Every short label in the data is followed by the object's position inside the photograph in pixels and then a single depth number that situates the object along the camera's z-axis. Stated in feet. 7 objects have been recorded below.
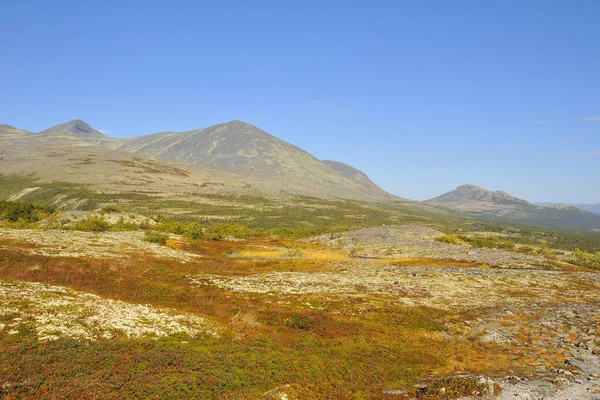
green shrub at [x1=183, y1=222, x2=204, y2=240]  260.83
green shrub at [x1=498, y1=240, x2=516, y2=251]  289.45
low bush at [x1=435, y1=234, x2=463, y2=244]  296.42
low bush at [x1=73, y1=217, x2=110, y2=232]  217.97
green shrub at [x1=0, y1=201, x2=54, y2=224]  242.78
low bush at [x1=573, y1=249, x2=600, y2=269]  230.91
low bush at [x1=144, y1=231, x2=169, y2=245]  198.18
